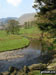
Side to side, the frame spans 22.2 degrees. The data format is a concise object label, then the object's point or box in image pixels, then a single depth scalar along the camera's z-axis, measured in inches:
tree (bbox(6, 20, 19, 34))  4333.2
